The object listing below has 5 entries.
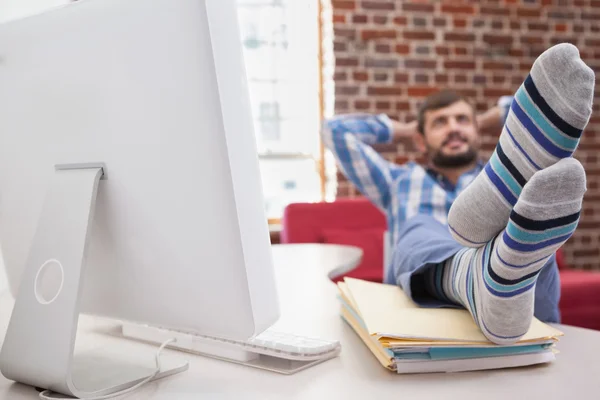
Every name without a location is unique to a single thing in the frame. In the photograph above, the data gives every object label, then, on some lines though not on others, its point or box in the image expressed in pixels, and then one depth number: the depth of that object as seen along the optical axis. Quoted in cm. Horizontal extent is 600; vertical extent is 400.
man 62
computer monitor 56
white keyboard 72
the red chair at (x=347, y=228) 298
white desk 63
